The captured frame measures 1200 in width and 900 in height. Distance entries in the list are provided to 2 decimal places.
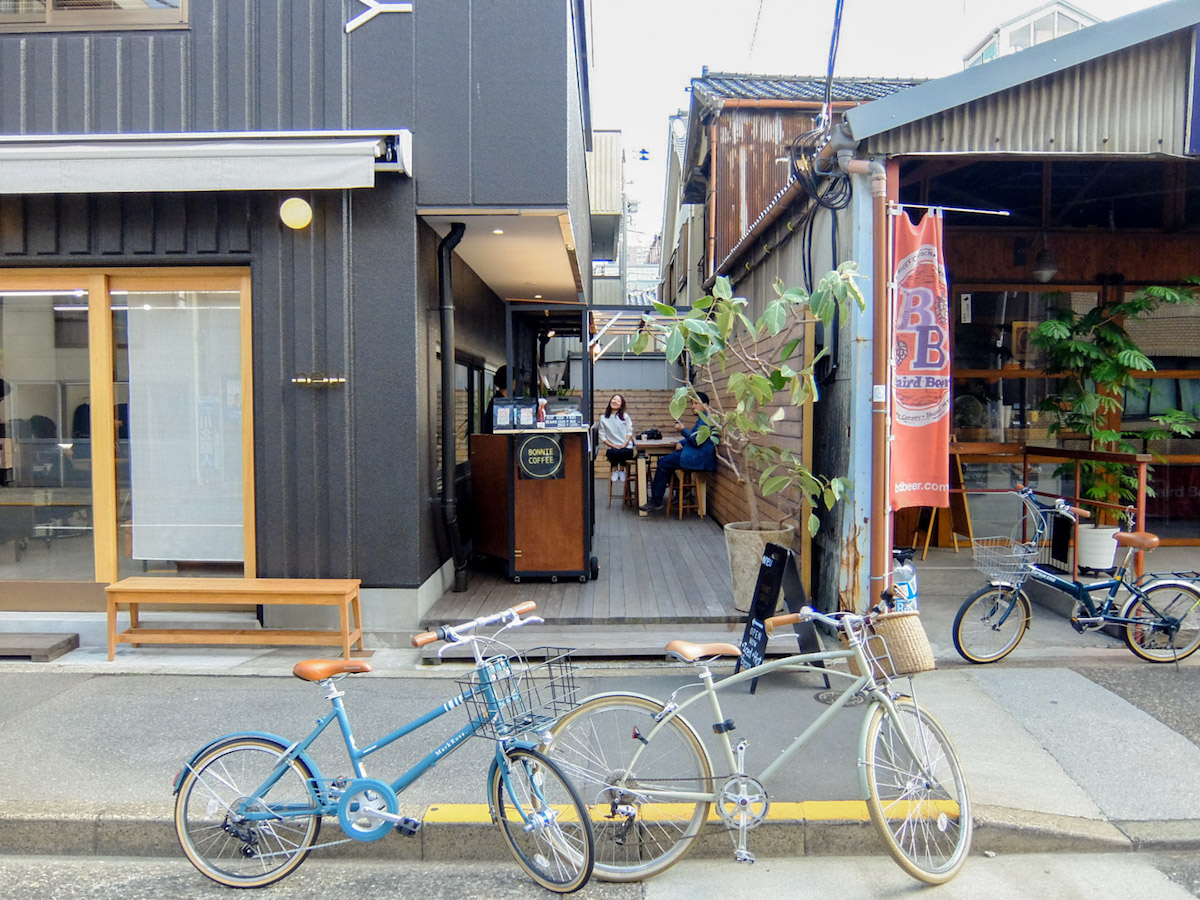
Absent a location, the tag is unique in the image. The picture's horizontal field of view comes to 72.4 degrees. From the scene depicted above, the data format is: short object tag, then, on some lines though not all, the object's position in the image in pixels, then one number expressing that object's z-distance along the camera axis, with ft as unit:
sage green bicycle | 10.40
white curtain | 20.15
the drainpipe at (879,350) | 17.54
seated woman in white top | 40.09
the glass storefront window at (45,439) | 20.27
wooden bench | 18.22
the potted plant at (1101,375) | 23.35
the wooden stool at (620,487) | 41.17
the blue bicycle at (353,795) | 10.01
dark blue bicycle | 17.65
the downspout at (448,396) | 21.18
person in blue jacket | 35.83
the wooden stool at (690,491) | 37.17
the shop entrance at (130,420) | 20.08
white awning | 17.94
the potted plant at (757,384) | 16.90
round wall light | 18.65
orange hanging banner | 17.95
